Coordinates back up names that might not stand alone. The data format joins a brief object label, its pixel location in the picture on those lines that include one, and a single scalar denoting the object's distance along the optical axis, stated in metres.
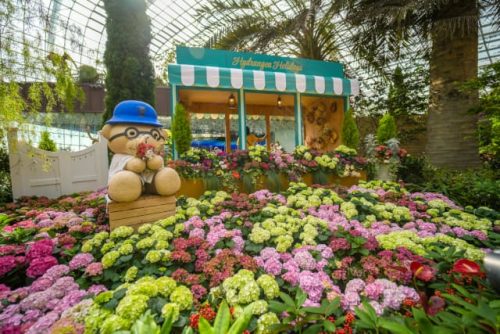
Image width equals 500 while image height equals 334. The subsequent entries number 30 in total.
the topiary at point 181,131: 5.34
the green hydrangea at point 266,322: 1.27
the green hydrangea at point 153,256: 1.89
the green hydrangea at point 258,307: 1.36
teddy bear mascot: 2.50
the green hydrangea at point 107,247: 2.13
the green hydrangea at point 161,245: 2.05
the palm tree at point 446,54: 5.20
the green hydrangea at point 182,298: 1.45
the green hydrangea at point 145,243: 2.06
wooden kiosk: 6.43
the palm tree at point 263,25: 7.00
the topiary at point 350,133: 7.10
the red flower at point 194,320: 1.30
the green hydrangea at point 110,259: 1.89
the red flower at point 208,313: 1.37
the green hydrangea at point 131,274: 1.75
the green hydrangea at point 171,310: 1.36
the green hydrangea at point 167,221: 2.52
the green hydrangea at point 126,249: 2.02
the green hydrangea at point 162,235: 2.19
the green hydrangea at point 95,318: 1.35
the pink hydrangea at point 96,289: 1.68
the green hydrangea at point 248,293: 1.45
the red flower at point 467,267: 1.07
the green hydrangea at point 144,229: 2.38
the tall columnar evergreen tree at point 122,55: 5.66
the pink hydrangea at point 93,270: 1.83
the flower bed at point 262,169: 3.96
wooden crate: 2.49
